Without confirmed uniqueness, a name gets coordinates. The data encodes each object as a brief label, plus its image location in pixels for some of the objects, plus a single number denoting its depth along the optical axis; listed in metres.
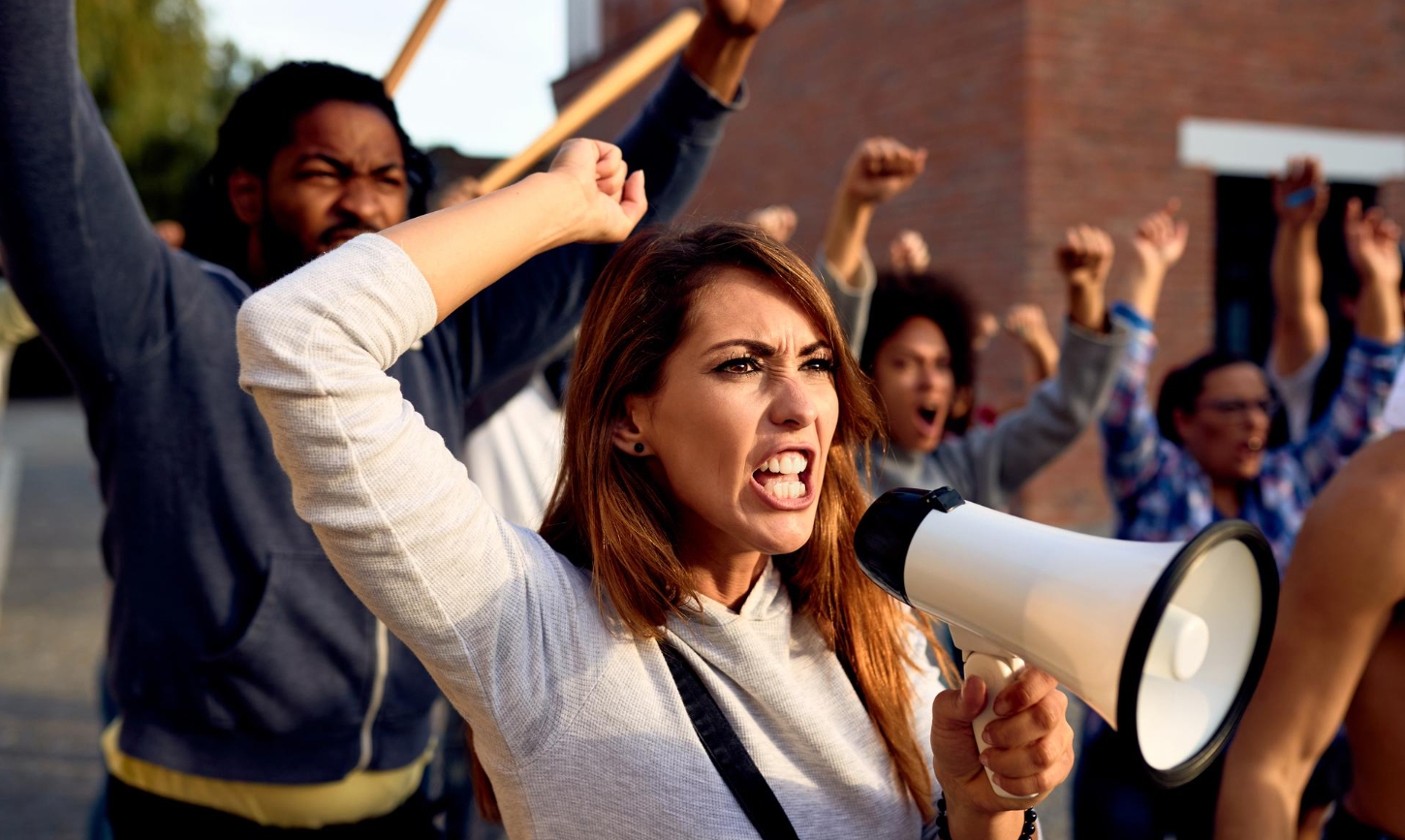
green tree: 17.22
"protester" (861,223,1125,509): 3.31
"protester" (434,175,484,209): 3.24
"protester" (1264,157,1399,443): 3.96
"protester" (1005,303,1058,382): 4.39
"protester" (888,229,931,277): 3.89
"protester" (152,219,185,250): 4.48
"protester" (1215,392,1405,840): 1.79
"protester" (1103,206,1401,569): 3.47
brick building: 9.23
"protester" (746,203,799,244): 4.24
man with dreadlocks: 1.65
